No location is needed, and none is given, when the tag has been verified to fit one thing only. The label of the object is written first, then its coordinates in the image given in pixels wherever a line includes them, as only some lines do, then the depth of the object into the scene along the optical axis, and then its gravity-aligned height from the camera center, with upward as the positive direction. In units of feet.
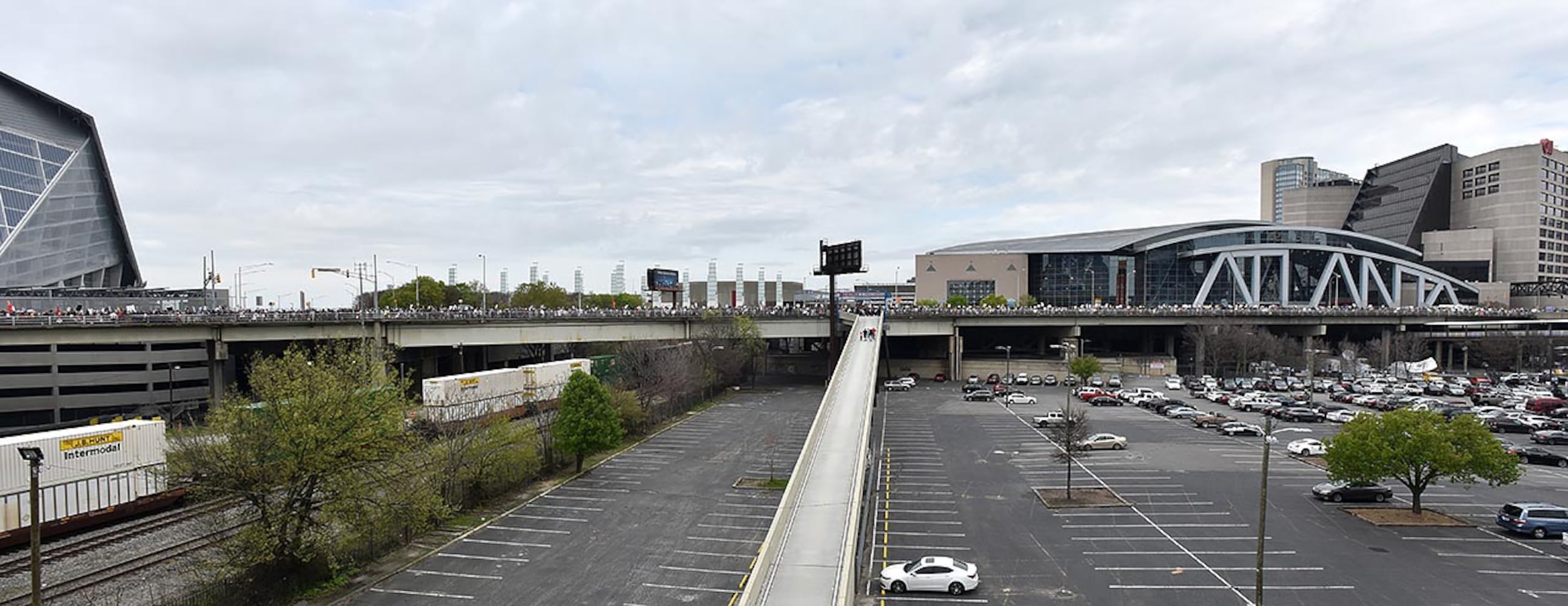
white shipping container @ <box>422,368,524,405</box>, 142.72 -19.23
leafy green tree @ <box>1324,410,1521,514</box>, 90.38 -19.78
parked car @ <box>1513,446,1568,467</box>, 125.39 -28.30
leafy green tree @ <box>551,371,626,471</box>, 117.70 -20.06
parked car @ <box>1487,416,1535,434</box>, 155.22 -28.50
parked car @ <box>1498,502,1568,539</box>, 84.64 -25.87
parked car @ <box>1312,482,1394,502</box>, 100.07 -26.93
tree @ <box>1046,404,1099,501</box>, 108.68 -22.59
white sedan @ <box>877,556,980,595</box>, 70.79 -26.65
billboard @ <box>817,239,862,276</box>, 222.07 +8.24
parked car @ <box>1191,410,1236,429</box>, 160.97 -28.31
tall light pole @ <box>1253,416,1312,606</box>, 57.21 -18.09
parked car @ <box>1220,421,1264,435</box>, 149.89 -27.89
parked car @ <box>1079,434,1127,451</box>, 137.59 -27.82
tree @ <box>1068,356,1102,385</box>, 219.41 -23.10
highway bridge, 182.39 -15.47
